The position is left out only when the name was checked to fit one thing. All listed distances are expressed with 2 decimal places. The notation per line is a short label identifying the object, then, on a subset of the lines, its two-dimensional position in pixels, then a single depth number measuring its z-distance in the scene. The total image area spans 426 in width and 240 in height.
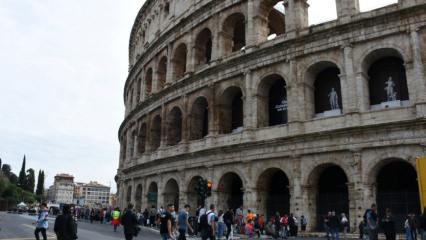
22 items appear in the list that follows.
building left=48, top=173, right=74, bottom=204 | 172.62
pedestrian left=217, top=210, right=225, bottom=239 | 15.25
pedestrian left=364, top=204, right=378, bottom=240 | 11.84
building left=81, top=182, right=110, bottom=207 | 183.38
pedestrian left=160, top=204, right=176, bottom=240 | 10.69
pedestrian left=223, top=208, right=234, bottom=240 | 15.24
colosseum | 17.05
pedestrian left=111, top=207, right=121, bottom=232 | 20.49
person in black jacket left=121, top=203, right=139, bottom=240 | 10.23
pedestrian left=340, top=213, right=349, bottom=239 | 16.38
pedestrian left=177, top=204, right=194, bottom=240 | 11.64
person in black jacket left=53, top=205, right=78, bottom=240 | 7.59
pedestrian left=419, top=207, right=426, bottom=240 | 11.45
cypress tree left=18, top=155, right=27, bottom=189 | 99.07
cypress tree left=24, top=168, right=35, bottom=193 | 106.84
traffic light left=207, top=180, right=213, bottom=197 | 17.14
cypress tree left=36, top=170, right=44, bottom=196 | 116.99
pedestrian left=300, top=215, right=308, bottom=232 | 17.97
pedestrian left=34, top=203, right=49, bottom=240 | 11.88
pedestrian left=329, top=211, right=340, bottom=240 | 14.64
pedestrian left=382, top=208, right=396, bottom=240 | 13.07
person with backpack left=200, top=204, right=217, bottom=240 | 12.92
